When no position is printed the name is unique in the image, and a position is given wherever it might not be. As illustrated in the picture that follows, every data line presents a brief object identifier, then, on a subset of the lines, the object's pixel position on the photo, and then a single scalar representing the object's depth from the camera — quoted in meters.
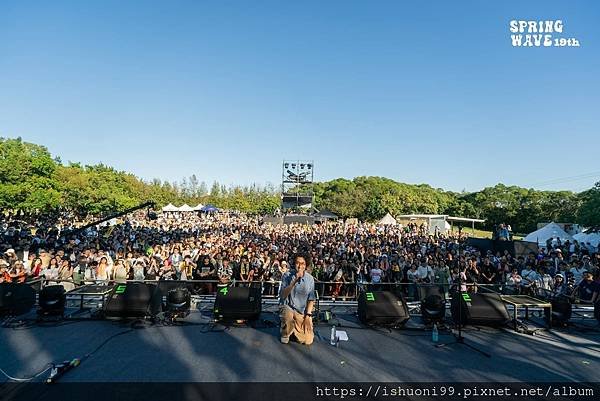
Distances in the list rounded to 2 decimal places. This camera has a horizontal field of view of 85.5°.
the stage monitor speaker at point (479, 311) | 6.12
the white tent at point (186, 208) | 42.76
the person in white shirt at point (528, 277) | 8.99
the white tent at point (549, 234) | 23.30
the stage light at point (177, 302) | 6.43
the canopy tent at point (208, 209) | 44.35
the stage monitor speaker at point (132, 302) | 6.27
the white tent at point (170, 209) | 40.22
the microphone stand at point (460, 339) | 5.21
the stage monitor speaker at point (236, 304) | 6.17
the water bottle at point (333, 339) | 5.40
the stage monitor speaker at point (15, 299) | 6.25
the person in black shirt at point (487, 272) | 11.01
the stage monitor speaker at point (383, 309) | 6.14
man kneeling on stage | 5.40
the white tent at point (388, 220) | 39.62
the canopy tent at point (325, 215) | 45.34
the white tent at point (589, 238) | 22.67
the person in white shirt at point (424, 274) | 9.95
